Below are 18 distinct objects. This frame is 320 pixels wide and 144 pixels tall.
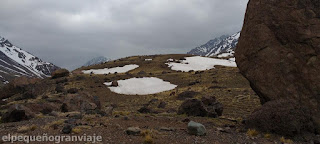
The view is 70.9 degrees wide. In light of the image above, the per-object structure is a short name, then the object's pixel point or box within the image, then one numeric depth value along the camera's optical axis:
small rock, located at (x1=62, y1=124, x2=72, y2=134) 12.53
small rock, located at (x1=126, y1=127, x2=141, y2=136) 12.84
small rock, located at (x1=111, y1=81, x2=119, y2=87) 50.72
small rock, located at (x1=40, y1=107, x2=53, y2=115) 23.09
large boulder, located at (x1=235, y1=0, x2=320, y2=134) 15.36
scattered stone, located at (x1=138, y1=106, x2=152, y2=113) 23.88
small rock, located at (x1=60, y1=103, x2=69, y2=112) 23.71
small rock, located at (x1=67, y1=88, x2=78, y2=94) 39.20
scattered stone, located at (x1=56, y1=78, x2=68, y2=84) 56.09
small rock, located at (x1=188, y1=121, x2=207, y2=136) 13.45
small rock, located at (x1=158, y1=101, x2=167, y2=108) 29.59
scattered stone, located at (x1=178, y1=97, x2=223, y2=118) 20.27
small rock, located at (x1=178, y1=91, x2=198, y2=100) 37.41
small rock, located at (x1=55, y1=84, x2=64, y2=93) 43.22
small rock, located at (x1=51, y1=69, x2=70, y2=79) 64.19
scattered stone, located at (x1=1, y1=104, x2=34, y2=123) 17.19
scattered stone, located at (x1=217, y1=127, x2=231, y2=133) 15.21
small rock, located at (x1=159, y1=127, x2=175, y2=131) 14.48
